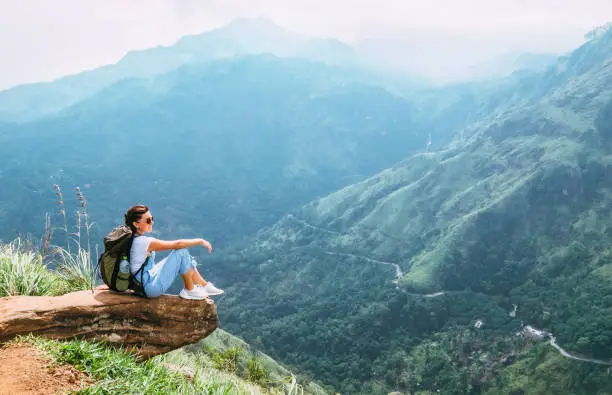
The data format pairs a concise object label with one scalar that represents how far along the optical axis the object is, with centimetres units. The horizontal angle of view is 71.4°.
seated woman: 881
